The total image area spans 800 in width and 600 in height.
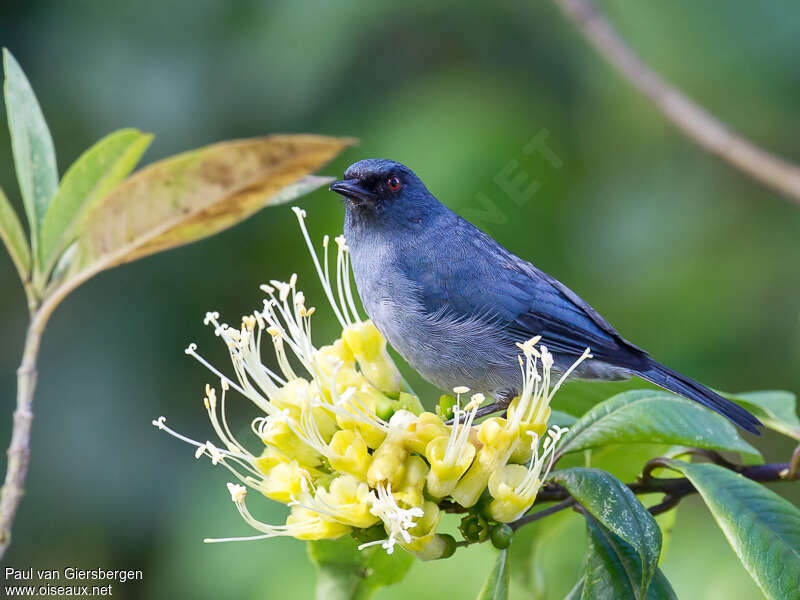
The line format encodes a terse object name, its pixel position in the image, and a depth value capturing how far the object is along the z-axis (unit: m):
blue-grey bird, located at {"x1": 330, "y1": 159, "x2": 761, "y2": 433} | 5.11
